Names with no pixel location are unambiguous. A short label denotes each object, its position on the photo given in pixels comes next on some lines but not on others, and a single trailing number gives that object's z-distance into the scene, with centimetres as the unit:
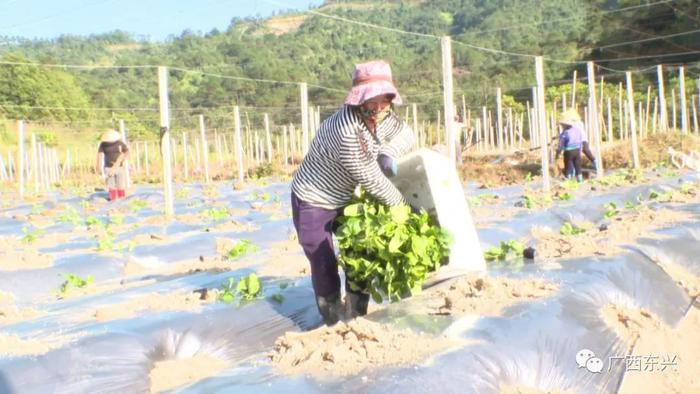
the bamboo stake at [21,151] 1622
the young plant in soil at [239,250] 612
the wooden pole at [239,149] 1616
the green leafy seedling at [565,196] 916
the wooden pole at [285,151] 2488
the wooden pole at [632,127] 1493
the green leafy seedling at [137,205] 1191
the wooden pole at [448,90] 955
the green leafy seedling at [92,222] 928
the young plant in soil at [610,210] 704
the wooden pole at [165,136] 995
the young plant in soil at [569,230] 576
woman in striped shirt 343
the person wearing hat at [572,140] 1259
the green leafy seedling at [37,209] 1252
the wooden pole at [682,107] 1902
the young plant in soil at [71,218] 992
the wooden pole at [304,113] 1376
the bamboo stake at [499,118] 2165
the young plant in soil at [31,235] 822
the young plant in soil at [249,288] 423
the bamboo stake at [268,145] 2145
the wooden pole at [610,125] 2097
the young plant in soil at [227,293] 419
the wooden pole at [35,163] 2102
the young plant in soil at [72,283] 580
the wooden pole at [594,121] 1332
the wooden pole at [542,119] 1119
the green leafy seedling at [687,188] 859
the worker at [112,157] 1241
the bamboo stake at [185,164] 2516
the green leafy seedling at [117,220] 955
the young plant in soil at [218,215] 943
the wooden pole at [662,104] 1819
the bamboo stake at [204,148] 1991
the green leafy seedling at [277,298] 418
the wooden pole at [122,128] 1720
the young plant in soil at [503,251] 484
